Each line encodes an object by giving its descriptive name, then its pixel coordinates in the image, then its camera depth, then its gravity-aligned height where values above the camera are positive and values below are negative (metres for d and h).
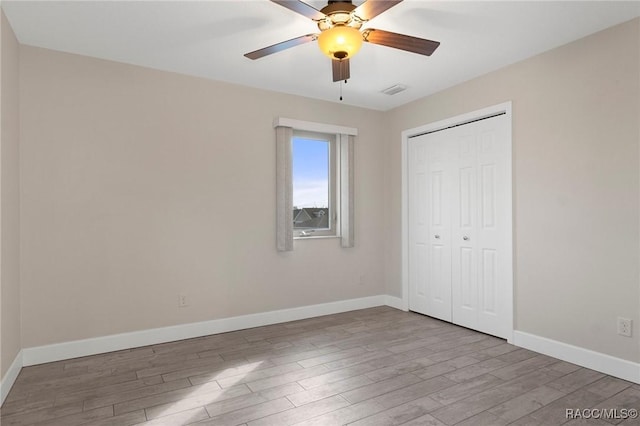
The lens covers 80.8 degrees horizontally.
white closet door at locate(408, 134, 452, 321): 4.20 -0.17
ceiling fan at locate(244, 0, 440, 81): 2.17 +1.15
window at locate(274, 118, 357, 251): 4.52 +0.39
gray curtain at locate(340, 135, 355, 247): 4.64 +0.24
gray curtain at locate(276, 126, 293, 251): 4.16 +0.24
